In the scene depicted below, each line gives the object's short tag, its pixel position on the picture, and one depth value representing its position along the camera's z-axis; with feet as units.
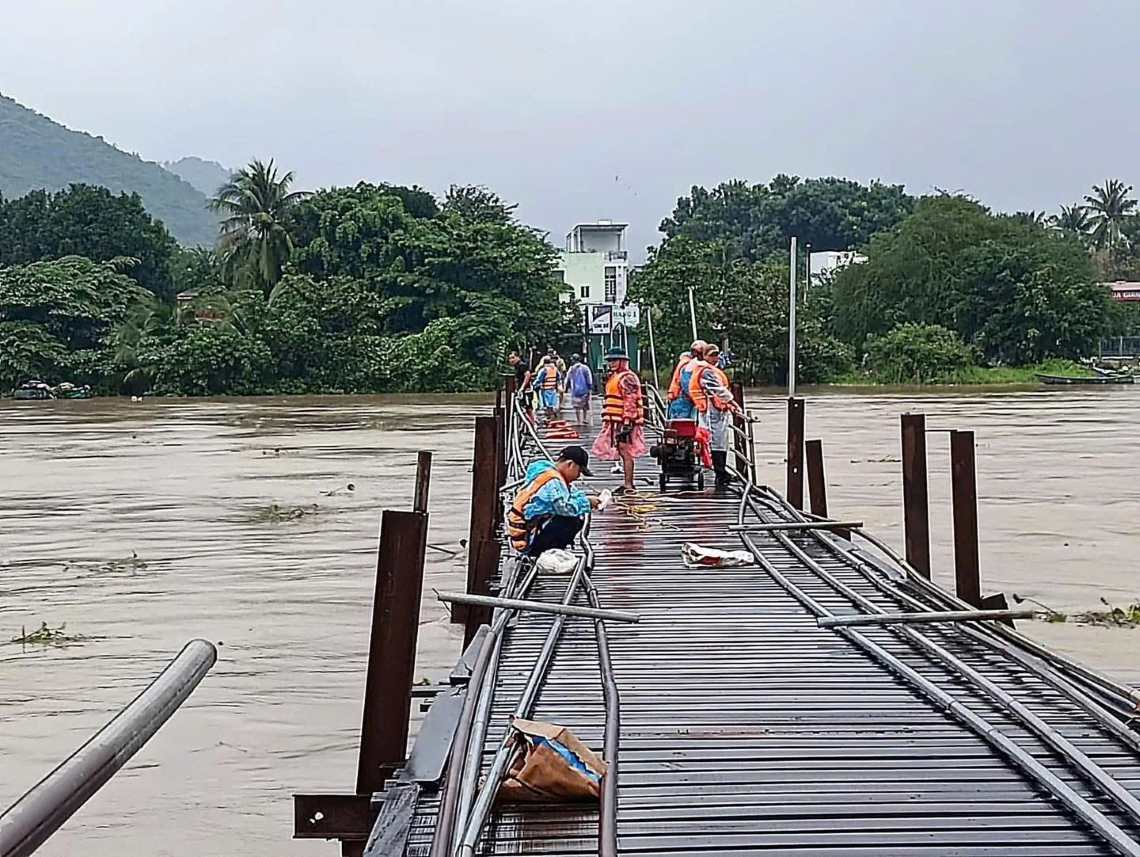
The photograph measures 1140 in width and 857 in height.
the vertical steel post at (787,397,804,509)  42.60
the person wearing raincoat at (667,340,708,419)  40.24
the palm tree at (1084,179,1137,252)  246.88
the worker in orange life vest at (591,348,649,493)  41.57
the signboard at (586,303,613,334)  177.42
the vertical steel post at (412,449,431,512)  22.98
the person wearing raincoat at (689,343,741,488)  39.66
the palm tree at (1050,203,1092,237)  252.62
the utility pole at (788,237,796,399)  49.70
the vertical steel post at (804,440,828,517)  39.81
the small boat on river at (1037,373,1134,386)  164.86
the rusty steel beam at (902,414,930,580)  29.99
